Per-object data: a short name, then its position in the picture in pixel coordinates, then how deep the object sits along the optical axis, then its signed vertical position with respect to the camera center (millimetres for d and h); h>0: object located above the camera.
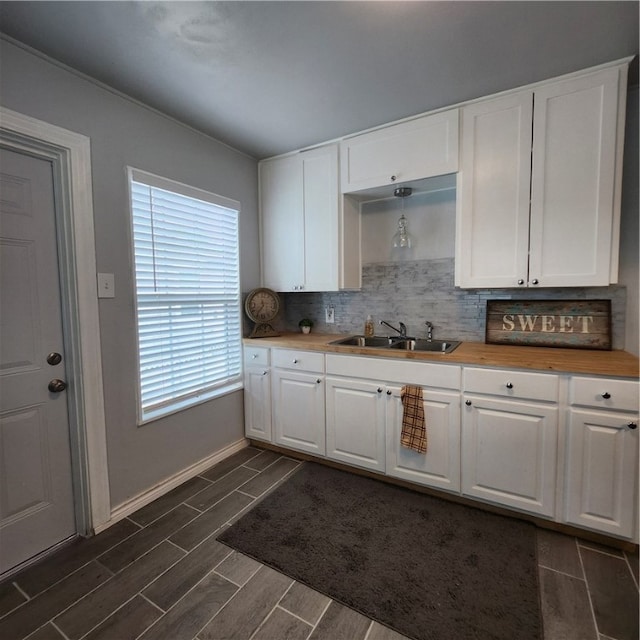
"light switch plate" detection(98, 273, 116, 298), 1850 +100
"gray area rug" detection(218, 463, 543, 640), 1361 -1264
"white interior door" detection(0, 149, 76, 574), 1576 -338
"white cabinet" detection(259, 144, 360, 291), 2600 +633
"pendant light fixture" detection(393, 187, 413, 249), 2440 +494
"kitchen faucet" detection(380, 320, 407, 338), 2680 -247
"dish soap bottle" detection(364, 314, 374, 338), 2836 -232
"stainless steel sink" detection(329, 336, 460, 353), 2496 -337
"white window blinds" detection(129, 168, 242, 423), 2090 +60
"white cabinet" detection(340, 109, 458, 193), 2125 +985
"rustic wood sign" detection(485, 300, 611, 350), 2053 -168
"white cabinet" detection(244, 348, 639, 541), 1641 -769
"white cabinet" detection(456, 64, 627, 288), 1764 +632
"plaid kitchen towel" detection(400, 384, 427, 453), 2068 -752
